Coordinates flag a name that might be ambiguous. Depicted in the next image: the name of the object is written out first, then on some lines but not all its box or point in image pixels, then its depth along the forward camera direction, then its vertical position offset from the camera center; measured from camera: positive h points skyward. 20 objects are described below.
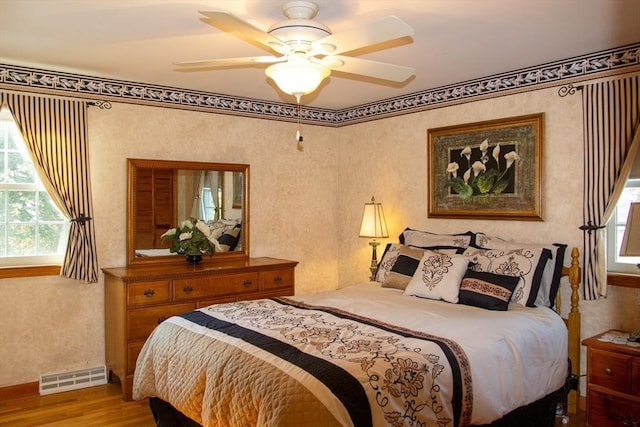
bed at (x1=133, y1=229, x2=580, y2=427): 2.15 -0.70
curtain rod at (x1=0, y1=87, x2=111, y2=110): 3.73 +0.87
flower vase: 4.37 -0.43
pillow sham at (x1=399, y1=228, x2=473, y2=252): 4.04 -0.25
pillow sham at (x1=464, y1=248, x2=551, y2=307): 3.33 -0.39
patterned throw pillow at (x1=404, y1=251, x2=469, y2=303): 3.47 -0.48
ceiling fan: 2.23 +0.77
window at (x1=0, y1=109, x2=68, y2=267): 3.83 -0.03
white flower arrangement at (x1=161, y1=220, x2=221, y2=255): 4.34 -0.26
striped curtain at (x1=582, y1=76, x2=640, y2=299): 3.27 +0.37
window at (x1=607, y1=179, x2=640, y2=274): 3.43 -0.15
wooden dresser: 3.74 -0.67
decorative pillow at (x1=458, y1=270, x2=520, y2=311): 3.24 -0.53
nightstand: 2.95 -1.05
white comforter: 2.58 -0.73
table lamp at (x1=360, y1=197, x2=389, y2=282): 4.78 -0.15
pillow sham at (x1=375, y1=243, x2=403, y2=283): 4.14 -0.44
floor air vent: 3.84 -1.33
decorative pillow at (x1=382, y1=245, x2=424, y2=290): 3.88 -0.47
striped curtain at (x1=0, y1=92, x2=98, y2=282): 3.78 +0.38
